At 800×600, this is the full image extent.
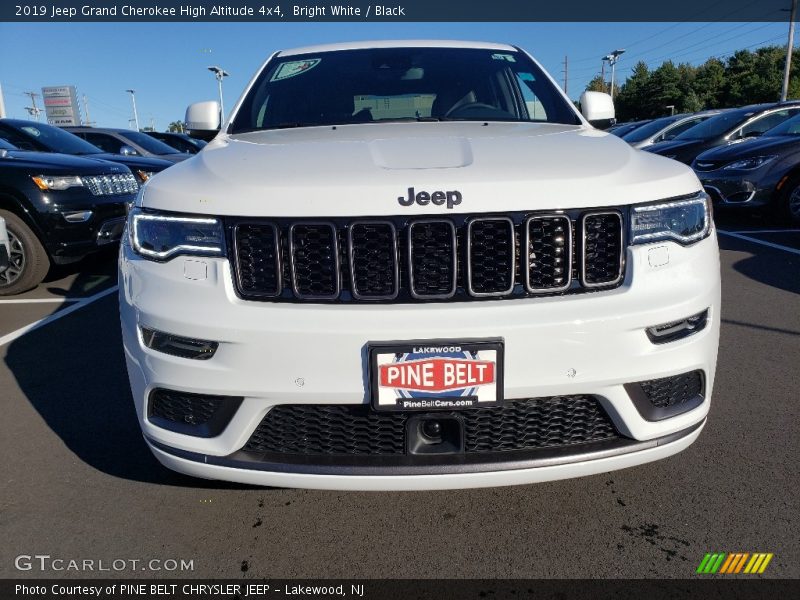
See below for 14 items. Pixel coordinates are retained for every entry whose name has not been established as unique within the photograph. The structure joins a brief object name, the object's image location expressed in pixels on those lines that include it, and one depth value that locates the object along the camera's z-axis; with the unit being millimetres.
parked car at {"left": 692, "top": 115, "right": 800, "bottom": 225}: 7324
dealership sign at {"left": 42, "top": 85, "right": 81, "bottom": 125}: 54459
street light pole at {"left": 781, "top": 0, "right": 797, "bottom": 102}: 33125
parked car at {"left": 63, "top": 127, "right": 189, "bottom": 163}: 10242
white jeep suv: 1673
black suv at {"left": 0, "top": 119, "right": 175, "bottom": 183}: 7230
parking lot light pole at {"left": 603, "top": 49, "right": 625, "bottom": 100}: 56038
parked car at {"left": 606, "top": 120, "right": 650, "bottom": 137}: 17811
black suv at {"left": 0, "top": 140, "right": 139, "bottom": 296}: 5137
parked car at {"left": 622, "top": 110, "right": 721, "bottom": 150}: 13094
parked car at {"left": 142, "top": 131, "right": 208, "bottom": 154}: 13375
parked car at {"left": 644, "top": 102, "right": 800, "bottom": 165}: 9852
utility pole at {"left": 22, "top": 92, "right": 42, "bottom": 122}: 84688
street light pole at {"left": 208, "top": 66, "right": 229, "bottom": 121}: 34338
